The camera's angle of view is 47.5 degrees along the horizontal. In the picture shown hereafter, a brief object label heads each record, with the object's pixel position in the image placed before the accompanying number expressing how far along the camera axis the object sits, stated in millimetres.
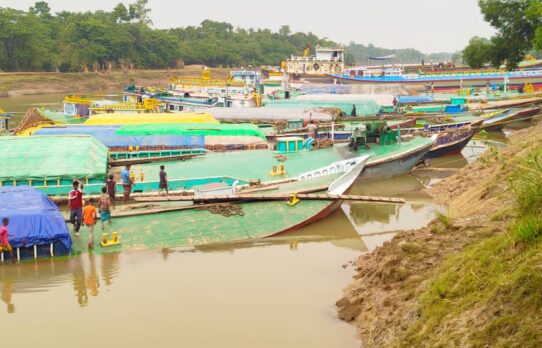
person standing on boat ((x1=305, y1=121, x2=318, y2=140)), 26875
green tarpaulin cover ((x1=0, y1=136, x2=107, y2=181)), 17469
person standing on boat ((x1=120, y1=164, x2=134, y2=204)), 16719
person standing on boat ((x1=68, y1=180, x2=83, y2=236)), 13477
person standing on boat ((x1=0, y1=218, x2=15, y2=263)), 12008
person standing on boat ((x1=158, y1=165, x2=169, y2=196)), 16719
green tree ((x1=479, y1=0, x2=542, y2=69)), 34844
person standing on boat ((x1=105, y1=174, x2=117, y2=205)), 16109
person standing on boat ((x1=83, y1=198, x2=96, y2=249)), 12914
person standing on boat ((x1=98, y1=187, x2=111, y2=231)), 13867
